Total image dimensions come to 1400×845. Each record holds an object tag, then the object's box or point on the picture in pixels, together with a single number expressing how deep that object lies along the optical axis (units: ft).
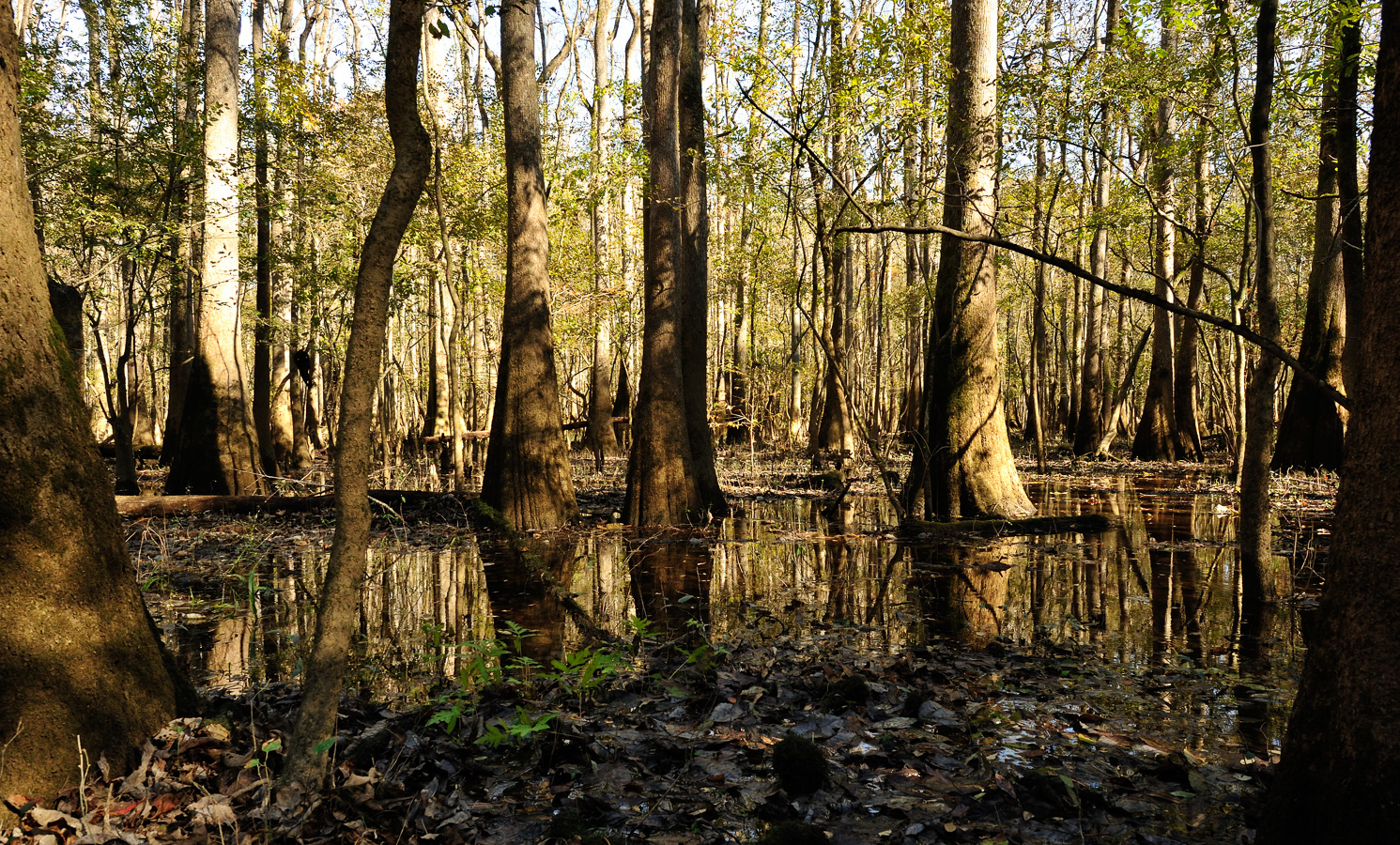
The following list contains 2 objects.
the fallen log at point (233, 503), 30.40
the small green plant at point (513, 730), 9.20
